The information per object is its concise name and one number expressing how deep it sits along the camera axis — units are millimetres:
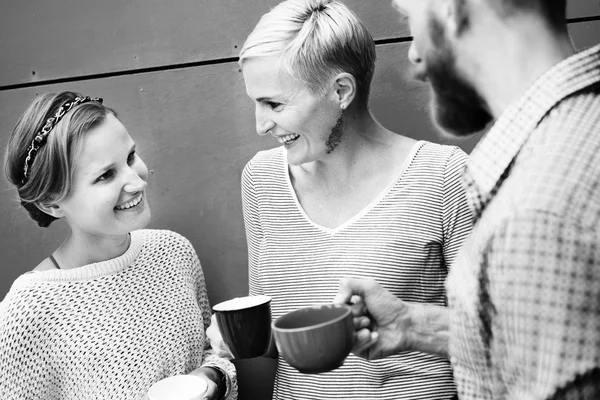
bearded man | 794
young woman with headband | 1914
